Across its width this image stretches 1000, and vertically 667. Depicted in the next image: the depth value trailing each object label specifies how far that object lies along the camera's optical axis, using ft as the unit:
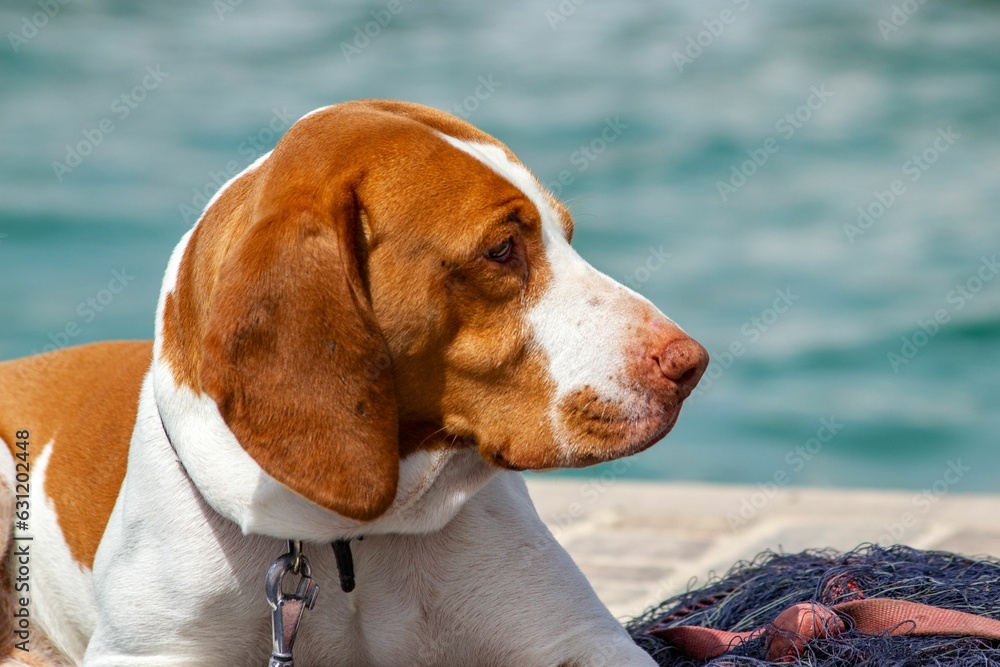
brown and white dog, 14.65
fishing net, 17.42
